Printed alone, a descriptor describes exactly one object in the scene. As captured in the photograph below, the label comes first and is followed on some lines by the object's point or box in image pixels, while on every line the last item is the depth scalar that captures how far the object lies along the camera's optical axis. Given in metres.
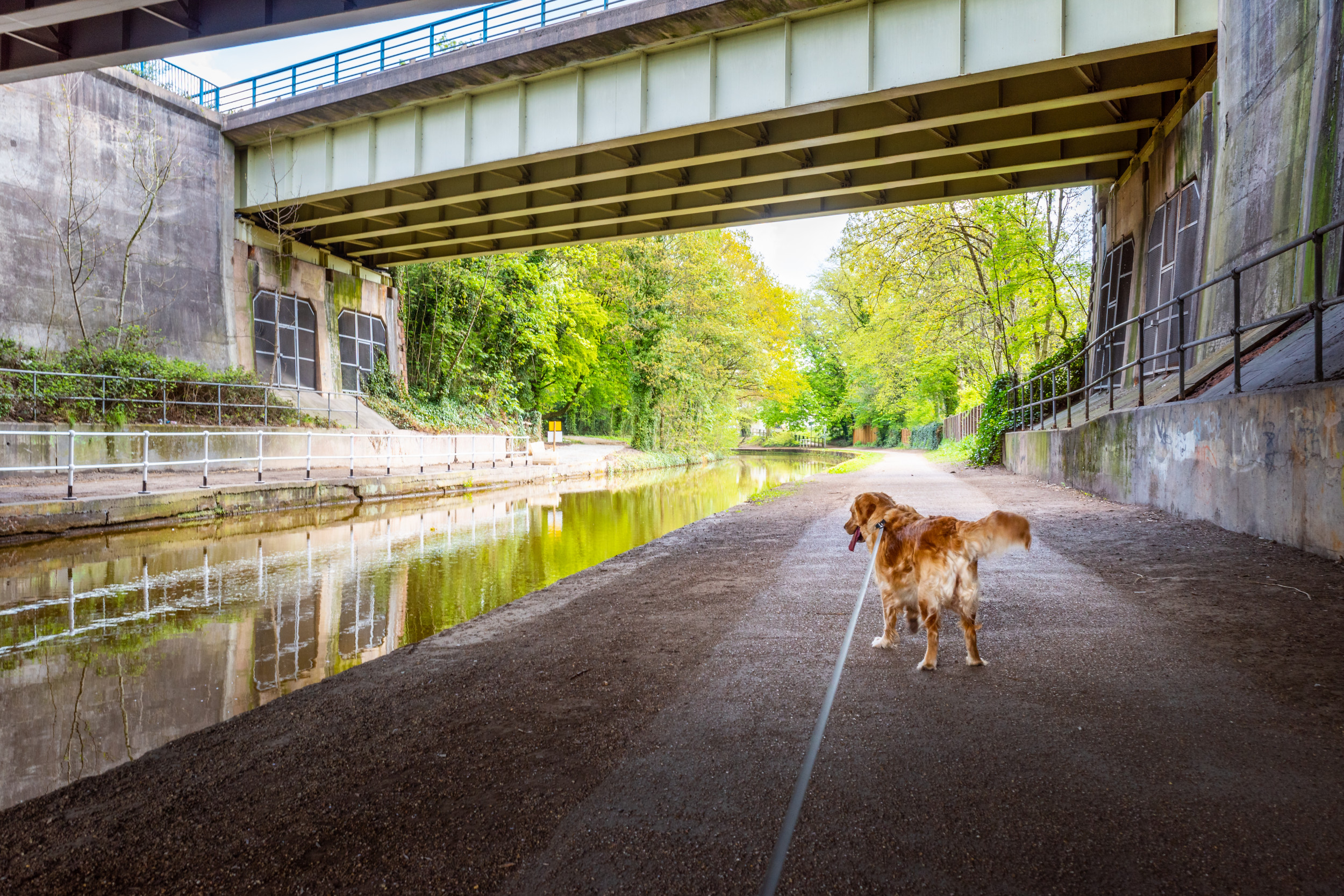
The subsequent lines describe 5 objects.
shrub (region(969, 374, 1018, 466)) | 21.80
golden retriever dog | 3.46
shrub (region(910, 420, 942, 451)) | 48.09
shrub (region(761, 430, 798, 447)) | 79.31
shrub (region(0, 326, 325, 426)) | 15.64
